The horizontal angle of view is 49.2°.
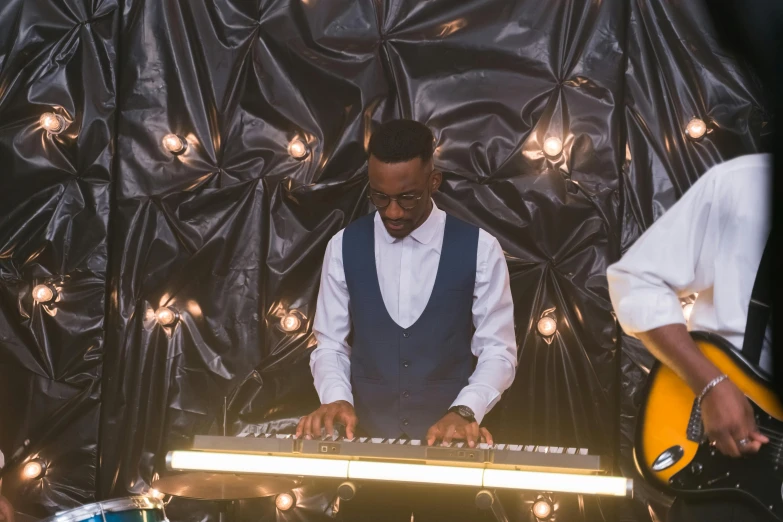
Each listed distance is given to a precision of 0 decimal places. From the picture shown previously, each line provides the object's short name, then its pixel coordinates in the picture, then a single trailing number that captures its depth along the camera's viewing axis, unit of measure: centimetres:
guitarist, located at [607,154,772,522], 178
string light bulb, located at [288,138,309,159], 355
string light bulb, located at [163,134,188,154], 359
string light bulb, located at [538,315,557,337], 338
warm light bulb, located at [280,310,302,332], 352
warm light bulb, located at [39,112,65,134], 360
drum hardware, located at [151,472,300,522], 272
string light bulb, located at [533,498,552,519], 339
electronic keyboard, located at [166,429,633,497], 195
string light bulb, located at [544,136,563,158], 339
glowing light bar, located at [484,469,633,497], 193
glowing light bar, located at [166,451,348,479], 206
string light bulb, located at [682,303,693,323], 338
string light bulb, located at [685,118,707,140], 330
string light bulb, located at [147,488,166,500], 354
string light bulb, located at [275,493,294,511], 353
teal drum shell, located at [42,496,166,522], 218
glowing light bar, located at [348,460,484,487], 200
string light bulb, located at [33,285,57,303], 358
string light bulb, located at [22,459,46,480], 355
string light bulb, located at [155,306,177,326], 355
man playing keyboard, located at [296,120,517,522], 288
